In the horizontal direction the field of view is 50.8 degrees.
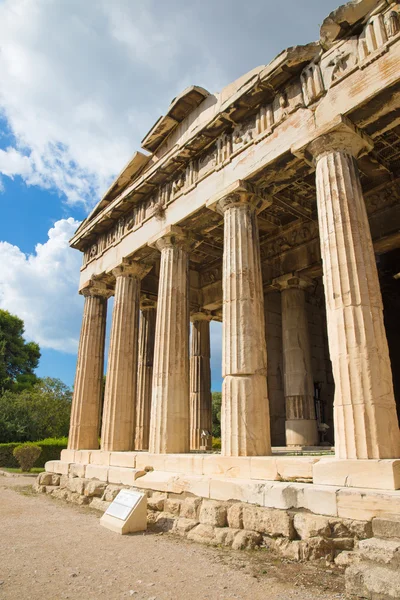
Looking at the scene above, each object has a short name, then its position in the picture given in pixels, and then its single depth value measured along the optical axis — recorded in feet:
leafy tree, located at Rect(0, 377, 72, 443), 88.79
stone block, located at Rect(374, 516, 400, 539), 17.51
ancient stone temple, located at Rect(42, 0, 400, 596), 23.61
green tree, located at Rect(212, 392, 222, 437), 121.29
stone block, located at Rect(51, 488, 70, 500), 41.77
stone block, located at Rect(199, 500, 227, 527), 24.99
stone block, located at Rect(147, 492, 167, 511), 30.53
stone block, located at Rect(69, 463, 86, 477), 43.09
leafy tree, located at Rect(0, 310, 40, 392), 127.63
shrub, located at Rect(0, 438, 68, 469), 78.33
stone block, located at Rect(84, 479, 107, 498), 37.73
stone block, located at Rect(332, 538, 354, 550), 19.08
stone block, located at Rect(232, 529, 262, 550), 22.18
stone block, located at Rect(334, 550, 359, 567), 18.01
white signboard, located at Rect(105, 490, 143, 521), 27.14
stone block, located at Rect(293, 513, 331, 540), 19.76
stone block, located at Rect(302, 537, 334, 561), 19.30
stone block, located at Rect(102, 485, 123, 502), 35.81
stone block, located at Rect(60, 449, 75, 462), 47.64
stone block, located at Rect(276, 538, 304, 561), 19.92
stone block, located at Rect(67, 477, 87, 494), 40.07
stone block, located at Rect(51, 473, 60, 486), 46.69
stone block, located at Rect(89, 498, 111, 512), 34.98
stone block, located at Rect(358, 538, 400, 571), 15.97
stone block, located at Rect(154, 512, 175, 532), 27.68
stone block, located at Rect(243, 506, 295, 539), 21.39
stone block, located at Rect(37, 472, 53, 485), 47.21
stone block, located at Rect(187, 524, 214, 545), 24.36
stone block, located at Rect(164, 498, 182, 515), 29.03
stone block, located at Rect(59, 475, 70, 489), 44.17
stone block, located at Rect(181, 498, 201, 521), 27.25
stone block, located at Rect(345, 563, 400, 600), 14.69
